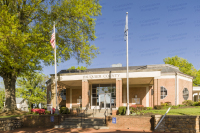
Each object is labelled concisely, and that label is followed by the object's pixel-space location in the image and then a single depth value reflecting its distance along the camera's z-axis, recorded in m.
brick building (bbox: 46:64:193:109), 21.33
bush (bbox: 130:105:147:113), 17.67
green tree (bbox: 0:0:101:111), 14.74
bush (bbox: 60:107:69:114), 18.85
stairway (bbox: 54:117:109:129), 15.40
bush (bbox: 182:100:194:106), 24.34
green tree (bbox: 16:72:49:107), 39.62
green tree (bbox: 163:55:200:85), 51.21
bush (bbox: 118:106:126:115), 17.50
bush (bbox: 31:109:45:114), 18.36
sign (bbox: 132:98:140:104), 28.61
